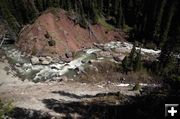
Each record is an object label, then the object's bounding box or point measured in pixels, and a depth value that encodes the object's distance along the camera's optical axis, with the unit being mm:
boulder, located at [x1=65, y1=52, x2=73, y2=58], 82125
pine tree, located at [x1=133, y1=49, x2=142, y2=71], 76562
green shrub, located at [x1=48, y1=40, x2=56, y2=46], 83062
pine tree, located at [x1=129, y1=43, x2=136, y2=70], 76938
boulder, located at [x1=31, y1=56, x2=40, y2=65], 78338
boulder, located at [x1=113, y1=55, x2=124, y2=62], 82062
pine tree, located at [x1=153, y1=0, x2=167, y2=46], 103262
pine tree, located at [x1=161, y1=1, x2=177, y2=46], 100625
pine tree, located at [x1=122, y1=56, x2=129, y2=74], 76750
